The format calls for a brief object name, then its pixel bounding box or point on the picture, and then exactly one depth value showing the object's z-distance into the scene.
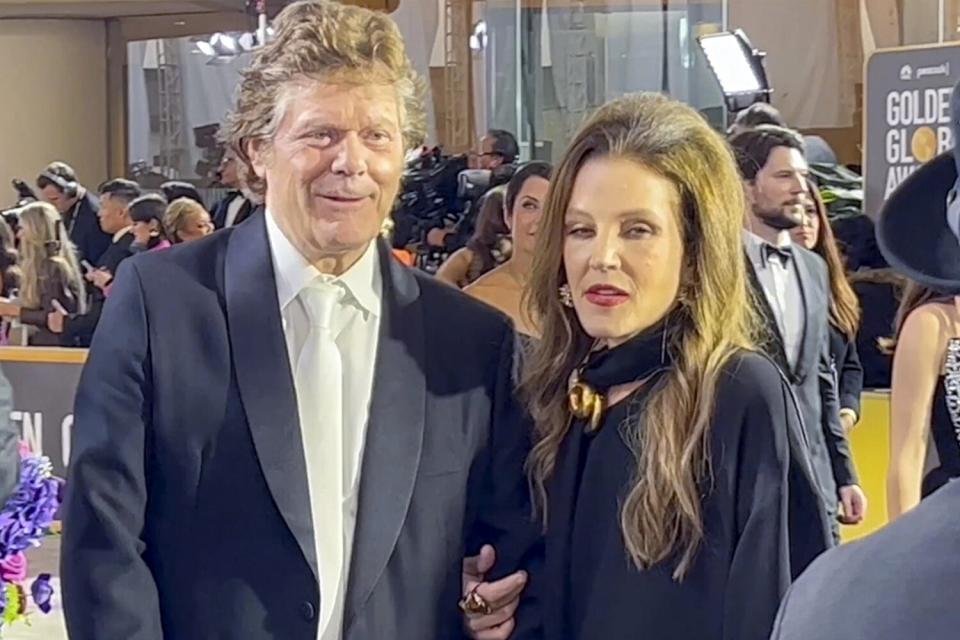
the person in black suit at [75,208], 8.96
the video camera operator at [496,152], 9.48
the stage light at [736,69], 8.58
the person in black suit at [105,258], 7.01
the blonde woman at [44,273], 7.27
